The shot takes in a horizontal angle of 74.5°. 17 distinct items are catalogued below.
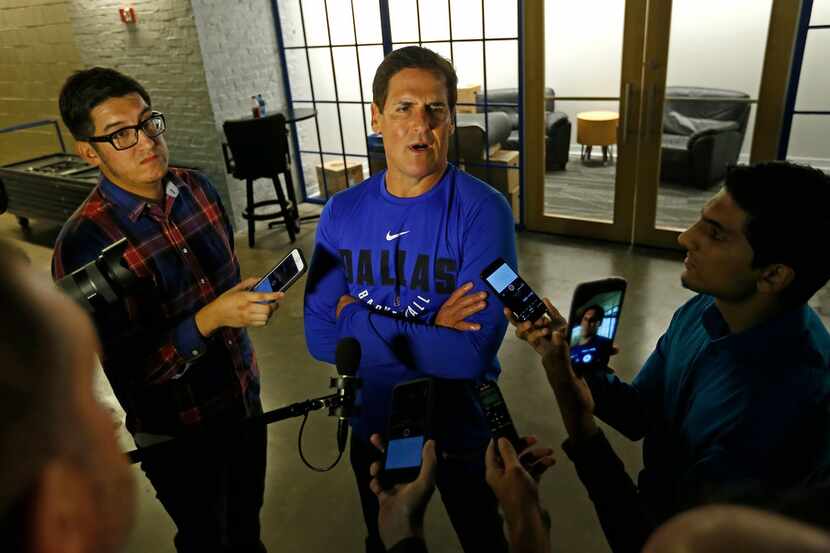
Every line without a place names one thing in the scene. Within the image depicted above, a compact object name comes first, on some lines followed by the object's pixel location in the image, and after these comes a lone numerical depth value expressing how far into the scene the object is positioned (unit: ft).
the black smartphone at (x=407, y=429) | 3.30
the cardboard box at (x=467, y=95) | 14.60
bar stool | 13.51
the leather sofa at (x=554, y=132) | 15.96
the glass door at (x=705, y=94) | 16.53
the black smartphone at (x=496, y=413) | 3.67
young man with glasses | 4.33
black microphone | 3.49
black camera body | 3.42
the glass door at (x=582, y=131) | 13.44
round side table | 19.06
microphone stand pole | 3.34
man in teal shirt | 3.00
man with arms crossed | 4.20
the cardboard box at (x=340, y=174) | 17.34
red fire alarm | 14.49
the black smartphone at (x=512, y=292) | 4.11
